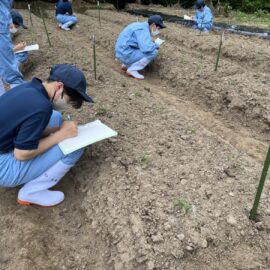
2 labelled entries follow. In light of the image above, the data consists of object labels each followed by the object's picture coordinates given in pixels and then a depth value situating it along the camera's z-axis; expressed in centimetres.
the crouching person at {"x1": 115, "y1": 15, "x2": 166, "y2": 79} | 650
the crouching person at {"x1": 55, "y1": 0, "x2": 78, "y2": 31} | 1184
